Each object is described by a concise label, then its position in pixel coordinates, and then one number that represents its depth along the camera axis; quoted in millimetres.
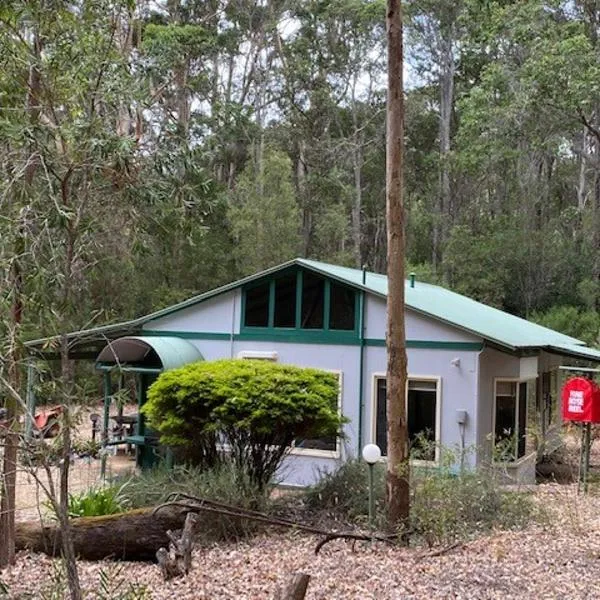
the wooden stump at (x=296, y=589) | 4238
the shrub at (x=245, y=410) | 8172
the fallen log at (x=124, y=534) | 6461
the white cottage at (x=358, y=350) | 10969
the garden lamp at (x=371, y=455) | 6984
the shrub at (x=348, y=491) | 7895
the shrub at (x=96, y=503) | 7309
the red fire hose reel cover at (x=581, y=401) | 10305
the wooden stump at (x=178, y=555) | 5738
